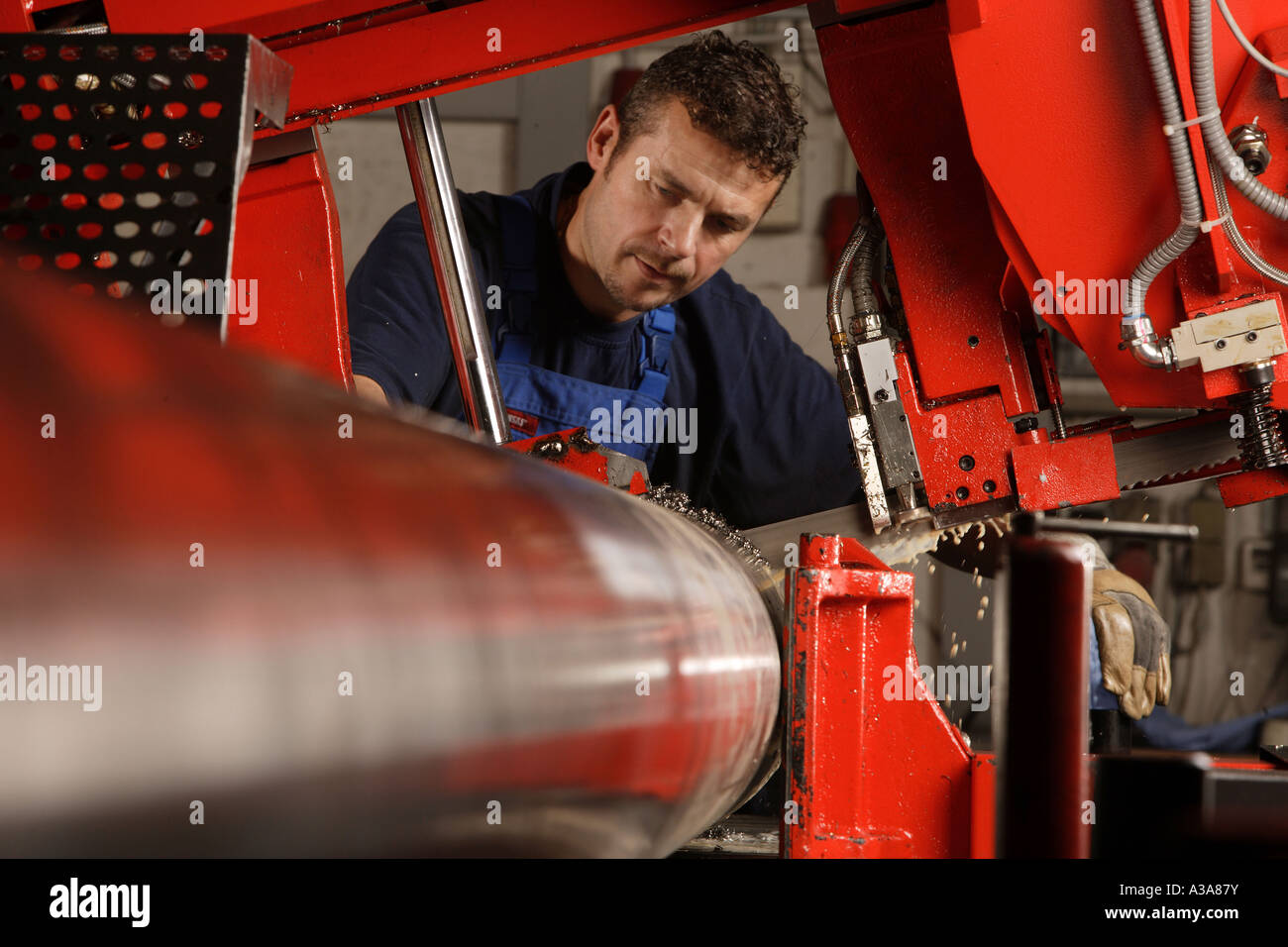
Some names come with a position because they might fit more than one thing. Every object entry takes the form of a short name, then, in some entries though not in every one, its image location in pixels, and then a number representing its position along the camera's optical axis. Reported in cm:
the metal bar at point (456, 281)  165
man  196
